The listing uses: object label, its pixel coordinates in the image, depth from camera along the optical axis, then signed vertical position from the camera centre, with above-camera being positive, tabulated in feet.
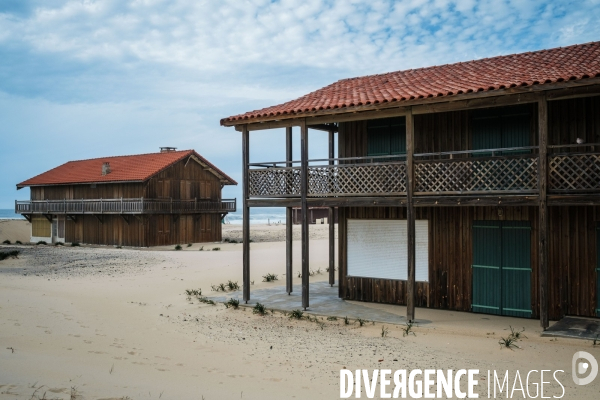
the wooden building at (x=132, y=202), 122.62 -0.01
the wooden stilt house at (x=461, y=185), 39.22 +1.00
